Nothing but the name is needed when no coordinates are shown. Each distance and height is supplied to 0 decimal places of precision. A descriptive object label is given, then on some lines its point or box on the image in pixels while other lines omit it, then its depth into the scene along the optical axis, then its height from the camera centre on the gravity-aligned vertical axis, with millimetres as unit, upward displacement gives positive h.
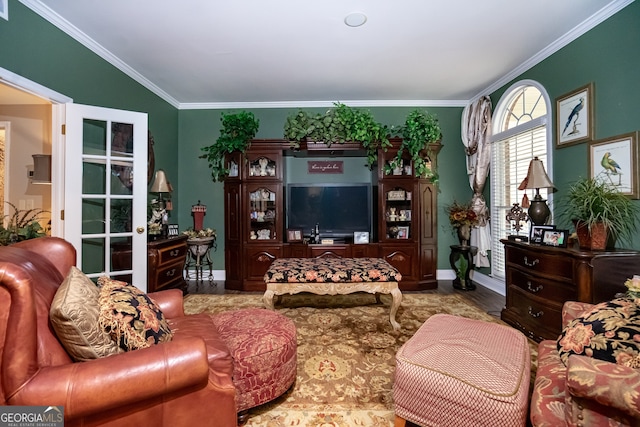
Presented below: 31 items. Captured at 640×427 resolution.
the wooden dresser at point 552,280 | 2082 -517
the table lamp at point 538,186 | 2721 +272
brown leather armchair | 949 -565
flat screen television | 4270 +117
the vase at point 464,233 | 3980 -249
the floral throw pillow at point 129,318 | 1194 -444
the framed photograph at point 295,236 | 4145 -288
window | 3256 +847
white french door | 2652 +256
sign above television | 4504 +778
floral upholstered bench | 2646 -613
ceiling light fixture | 2453 +1716
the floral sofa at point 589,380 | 921 -576
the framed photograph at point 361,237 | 4145 -307
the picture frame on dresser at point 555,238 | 2400 -194
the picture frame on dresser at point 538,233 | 2580 -163
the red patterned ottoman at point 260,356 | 1508 -755
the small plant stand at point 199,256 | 4047 -597
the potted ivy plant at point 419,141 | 3887 +1015
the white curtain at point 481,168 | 4012 +668
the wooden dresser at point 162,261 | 2944 -497
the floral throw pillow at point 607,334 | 1121 -499
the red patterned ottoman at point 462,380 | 1192 -722
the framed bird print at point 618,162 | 2270 +439
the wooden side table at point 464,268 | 3952 -724
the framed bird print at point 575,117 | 2600 +934
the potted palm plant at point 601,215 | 2188 -2
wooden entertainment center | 4051 -179
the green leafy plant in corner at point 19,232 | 1974 -108
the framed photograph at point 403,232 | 4117 -236
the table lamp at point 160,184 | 3664 +415
